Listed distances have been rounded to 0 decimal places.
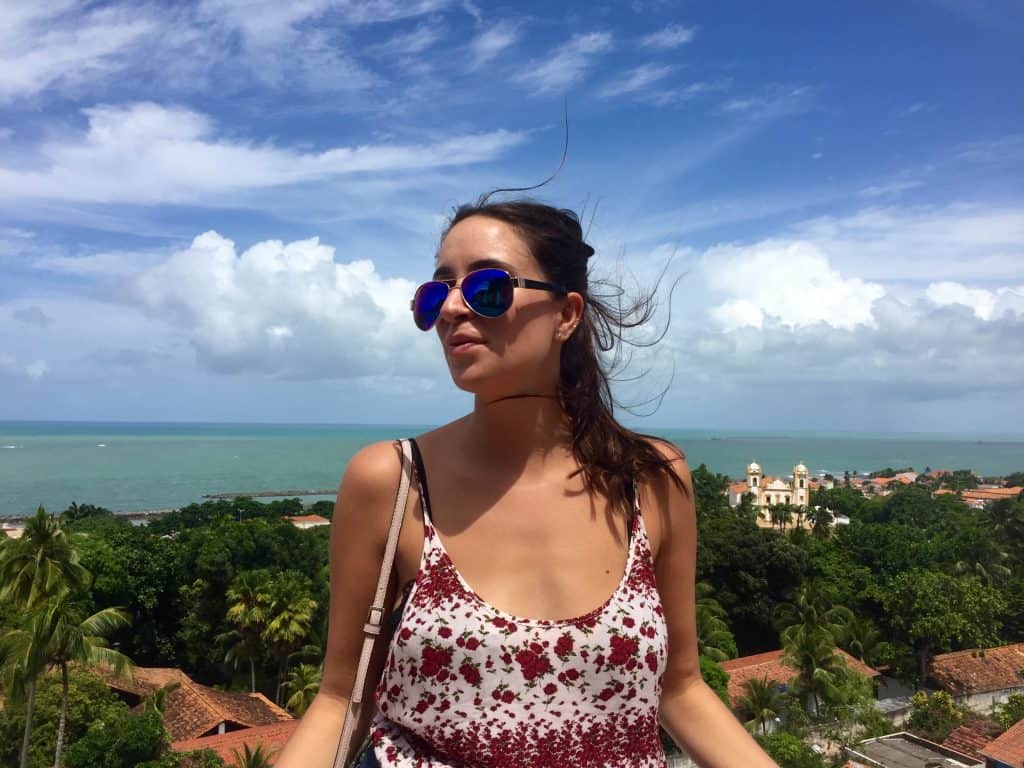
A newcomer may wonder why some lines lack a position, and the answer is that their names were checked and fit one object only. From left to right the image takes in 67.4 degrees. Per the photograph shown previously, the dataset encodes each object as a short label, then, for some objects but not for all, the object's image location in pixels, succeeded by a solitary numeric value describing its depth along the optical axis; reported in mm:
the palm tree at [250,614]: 20250
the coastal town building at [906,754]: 16344
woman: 1436
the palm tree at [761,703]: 17625
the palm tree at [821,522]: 42938
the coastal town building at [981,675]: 22672
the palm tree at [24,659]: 11750
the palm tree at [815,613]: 22719
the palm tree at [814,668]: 18672
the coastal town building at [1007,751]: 13588
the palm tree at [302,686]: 17062
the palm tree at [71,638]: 11961
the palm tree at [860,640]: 25141
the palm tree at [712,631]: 20016
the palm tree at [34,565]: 12820
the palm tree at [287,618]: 19656
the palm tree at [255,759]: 11789
